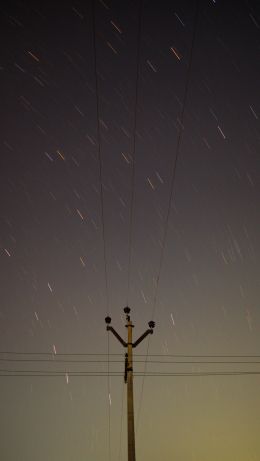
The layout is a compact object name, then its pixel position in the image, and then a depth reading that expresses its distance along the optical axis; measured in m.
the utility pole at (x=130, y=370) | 9.22
